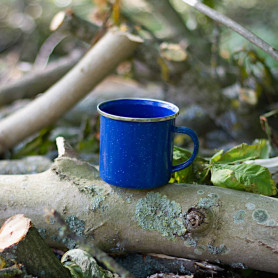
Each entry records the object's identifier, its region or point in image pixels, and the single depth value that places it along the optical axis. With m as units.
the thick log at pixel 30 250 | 0.71
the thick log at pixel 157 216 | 0.77
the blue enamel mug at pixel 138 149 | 0.78
